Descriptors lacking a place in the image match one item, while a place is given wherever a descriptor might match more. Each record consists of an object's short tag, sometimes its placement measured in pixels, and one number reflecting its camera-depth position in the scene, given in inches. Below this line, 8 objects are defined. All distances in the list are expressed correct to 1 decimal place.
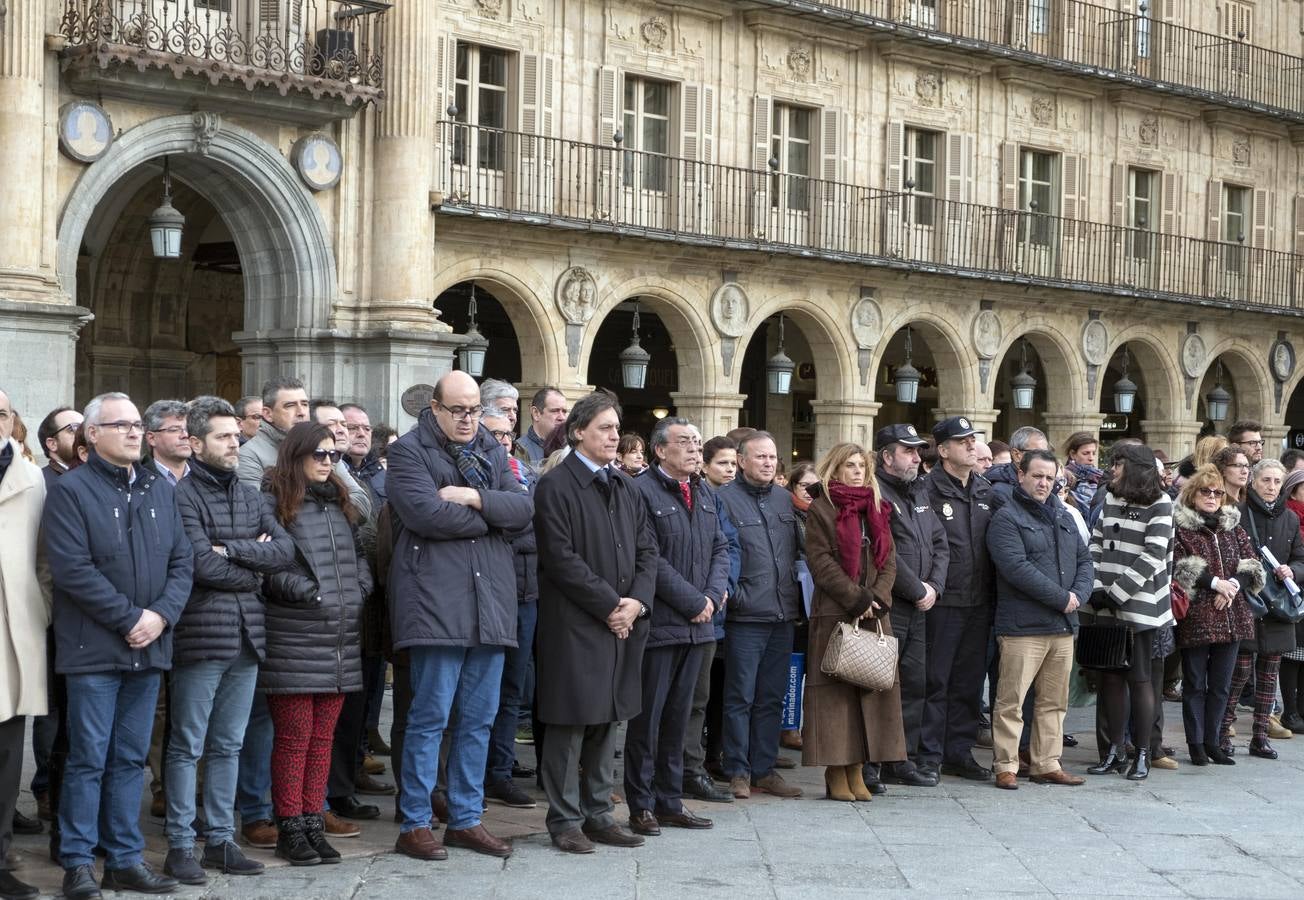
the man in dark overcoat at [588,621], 324.5
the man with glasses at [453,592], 312.2
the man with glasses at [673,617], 343.0
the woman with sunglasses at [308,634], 306.0
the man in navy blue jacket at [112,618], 280.8
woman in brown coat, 376.2
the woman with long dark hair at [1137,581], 418.6
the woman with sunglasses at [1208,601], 441.1
